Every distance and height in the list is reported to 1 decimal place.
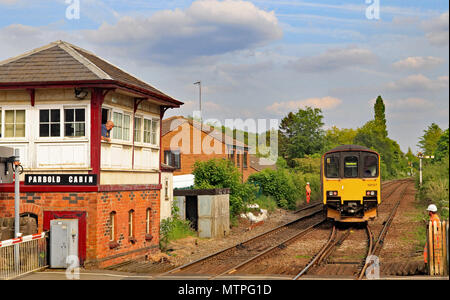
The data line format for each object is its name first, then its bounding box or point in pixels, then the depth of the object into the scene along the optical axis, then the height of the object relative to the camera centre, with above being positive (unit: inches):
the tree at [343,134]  3816.4 +226.4
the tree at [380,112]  4424.5 +447.8
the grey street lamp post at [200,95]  1856.4 +250.8
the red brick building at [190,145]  1482.5 +60.8
